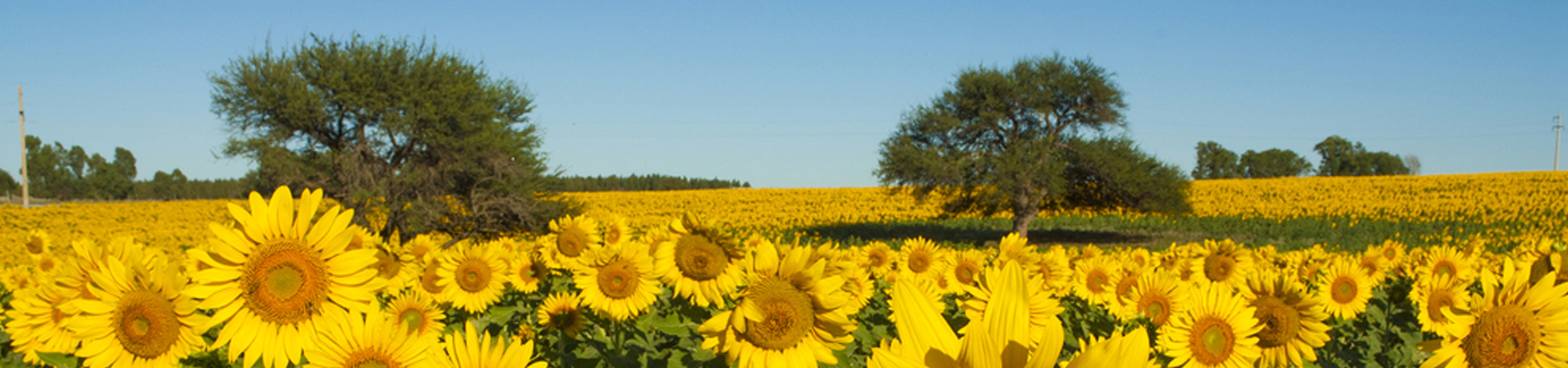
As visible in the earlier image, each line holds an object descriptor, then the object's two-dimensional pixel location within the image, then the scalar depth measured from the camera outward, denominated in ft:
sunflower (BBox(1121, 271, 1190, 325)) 14.09
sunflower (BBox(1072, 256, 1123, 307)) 18.28
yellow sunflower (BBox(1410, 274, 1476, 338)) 9.87
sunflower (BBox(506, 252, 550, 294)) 14.92
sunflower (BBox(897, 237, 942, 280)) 19.39
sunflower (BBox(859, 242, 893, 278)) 20.13
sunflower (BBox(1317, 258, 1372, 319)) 15.79
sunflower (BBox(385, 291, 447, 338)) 11.93
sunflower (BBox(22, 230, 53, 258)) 16.16
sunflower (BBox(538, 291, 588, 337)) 11.72
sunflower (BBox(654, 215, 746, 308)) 10.18
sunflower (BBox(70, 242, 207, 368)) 6.07
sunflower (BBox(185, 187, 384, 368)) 5.69
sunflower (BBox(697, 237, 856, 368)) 6.98
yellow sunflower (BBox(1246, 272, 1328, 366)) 9.99
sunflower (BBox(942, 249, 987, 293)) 18.11
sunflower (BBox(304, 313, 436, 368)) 5.17
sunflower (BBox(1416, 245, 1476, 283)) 19.06
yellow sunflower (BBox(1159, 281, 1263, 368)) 9.50
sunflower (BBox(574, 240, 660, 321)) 12.22
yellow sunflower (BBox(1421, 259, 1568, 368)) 7.00
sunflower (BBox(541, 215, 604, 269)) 15.59
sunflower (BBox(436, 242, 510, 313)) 14.93
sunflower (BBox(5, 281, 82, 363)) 7.66
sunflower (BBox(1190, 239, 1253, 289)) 18.39
